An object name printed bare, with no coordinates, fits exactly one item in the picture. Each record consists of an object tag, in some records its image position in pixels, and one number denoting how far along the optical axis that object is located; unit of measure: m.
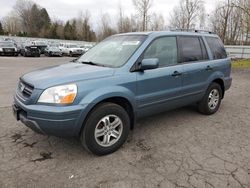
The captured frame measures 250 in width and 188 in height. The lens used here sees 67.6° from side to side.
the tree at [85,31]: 47.19
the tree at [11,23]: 55.72
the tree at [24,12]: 55.38
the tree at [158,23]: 39.37
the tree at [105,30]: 43.10
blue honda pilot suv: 2.45
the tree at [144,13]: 30.32
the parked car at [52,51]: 22.19
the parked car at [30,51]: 20.05
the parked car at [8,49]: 19.02
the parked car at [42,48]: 23.56
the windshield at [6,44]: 19.31
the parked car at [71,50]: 23.93
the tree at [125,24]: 39.25
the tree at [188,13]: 31.01
